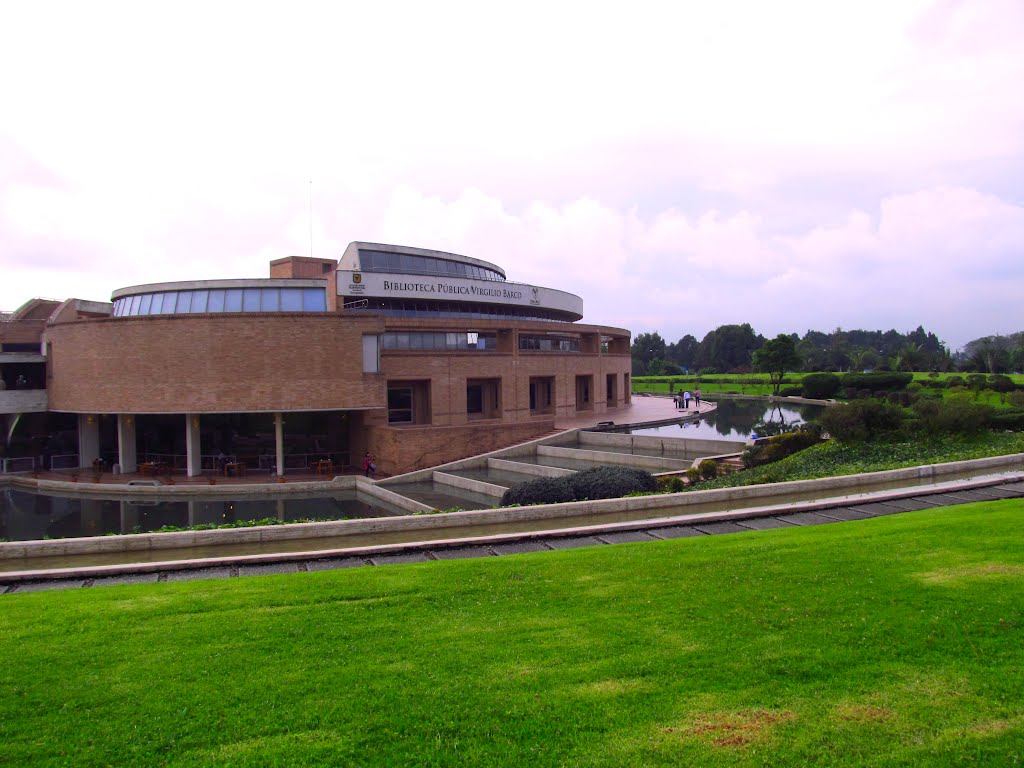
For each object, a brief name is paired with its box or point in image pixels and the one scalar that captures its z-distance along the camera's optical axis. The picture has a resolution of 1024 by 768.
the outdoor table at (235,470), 29.78
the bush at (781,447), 21.88
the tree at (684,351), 140.24
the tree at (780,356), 68.38
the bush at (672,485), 17.80
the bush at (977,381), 45.99
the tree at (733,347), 115.12
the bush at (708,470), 21.36
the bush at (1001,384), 46.34
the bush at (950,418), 21.67
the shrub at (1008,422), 24.66
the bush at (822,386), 59.72
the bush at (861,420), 21.11
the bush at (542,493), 17.05
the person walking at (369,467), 29.06
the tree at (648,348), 129.00
